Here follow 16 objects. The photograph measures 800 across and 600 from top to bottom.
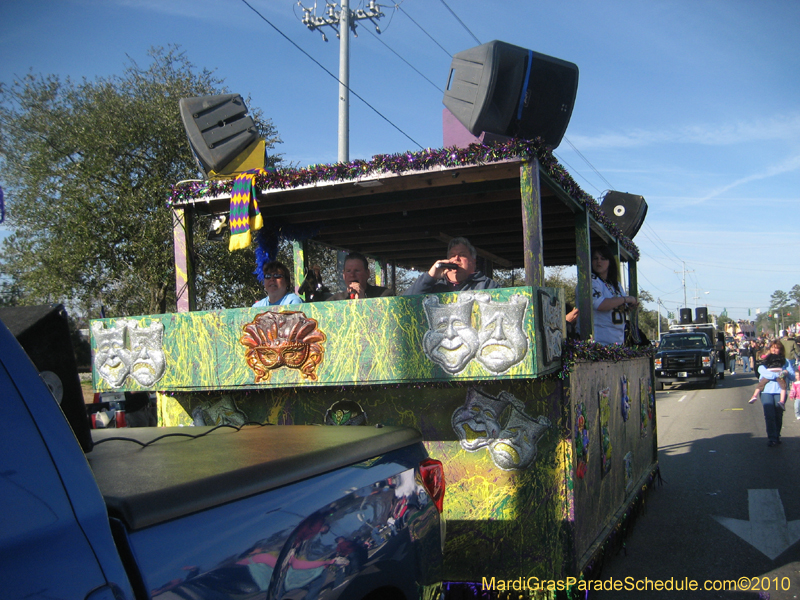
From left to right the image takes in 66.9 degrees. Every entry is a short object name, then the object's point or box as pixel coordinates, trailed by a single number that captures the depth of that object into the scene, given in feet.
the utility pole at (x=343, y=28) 38.63
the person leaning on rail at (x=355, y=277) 18.13
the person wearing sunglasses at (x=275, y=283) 16.85
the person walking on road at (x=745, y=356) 117.91
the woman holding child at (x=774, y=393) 33.91
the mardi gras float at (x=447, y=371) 11.35
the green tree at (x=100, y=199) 43.75
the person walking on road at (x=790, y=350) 52.29
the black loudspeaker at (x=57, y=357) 5.94
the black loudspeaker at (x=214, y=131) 14.78
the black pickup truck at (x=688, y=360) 76.63
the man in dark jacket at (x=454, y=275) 14.75
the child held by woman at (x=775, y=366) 34.32
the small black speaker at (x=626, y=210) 26.08
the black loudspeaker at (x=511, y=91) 13.58
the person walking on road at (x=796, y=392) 41.88
